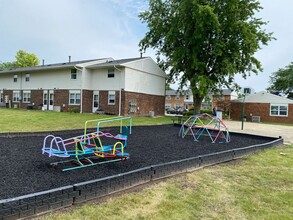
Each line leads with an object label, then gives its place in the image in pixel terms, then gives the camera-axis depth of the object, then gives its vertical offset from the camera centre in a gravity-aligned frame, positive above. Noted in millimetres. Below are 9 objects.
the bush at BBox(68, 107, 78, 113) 23375 -824
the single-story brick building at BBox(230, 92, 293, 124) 27250 -181
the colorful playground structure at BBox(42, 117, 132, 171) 4940 -1324
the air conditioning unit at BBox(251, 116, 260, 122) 28525 -1519
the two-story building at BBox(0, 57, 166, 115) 22555 +1635
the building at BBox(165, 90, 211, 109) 53875 +800
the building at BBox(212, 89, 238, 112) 31094 +95
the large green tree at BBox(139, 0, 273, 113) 21875 +6859
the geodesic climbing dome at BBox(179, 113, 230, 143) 9772 -1439
